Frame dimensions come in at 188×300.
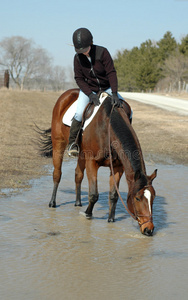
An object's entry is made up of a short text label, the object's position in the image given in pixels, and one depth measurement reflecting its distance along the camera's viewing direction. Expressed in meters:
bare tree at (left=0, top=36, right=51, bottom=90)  101.54
